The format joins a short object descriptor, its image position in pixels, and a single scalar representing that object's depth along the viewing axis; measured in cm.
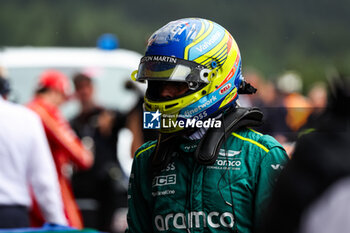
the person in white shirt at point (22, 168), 855
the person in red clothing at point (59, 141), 1137
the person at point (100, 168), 1535
